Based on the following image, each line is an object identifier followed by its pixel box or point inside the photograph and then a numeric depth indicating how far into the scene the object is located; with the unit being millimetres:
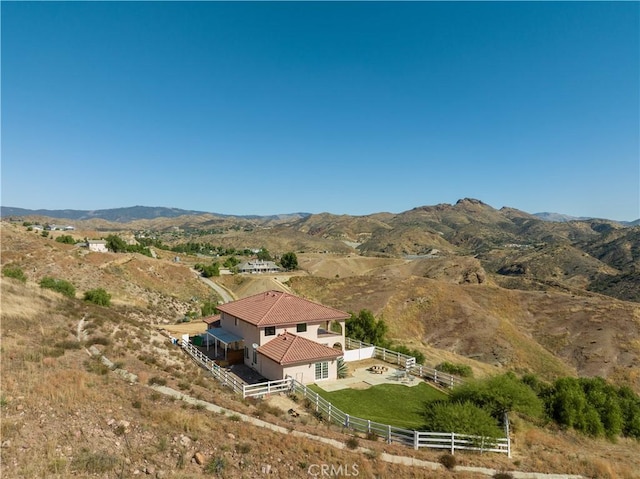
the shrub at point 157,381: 18064
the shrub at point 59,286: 39438
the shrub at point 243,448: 12551
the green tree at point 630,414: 25172
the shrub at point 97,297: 40000
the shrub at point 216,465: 11359
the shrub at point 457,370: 30672
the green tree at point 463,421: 17656
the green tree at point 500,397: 20453
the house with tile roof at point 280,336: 24891
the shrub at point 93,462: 10000
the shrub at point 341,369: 26719
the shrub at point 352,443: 15063
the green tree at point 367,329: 37500
